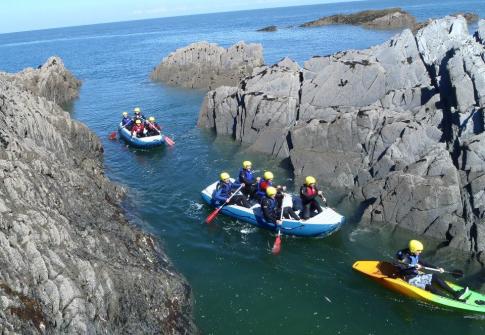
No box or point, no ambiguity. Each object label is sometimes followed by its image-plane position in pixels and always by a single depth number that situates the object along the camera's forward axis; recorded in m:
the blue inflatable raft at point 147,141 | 29.31
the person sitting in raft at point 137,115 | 31.58
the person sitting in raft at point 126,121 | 32.06
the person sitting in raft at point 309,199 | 18.81
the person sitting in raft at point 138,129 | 30.12
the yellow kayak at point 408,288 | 14.11
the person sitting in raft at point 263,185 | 20.06
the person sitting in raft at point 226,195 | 20.34
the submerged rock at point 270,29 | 101.19
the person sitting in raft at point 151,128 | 30.55
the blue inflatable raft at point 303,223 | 18.28
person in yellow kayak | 14.98
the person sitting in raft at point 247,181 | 21.00
